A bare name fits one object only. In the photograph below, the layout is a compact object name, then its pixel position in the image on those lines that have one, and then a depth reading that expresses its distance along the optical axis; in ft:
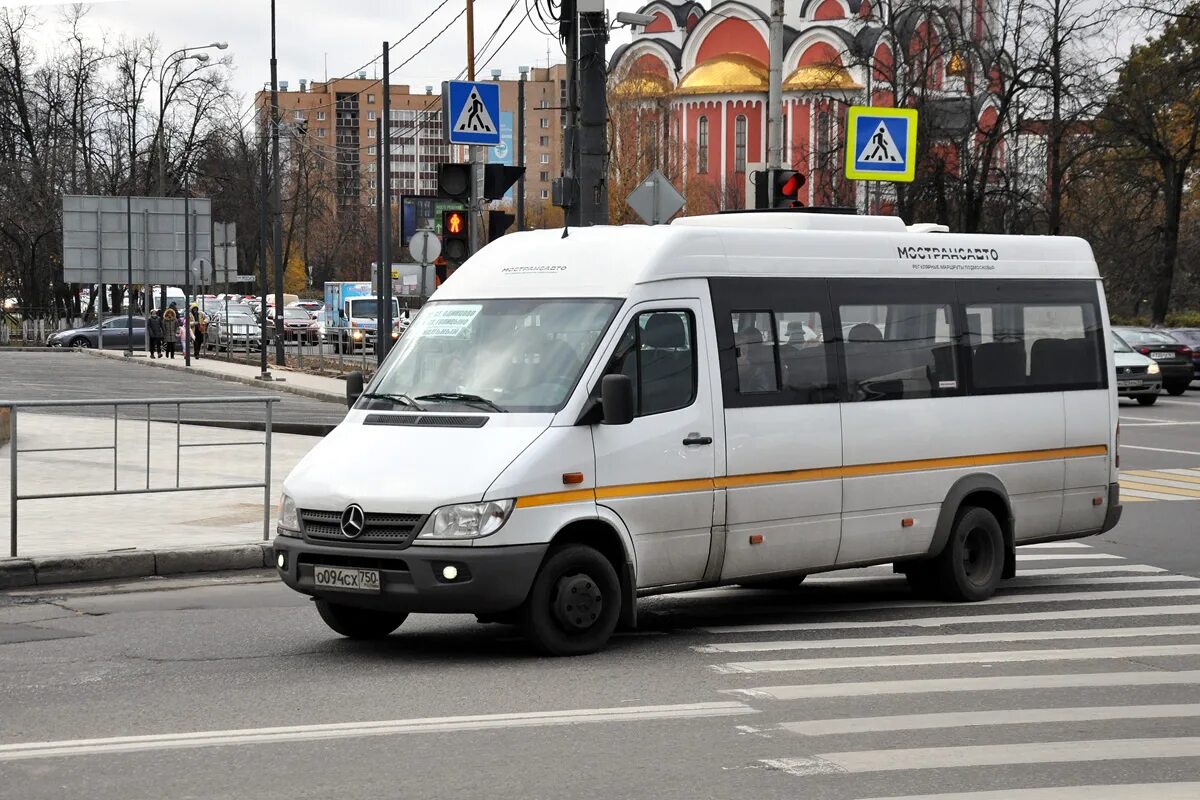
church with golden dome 279.08
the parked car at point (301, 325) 199.62
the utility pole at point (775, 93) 84.33
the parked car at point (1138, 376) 112.27
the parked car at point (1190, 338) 140.67
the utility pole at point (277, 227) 139.33
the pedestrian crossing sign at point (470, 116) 65.41
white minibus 28.09
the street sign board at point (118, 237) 194.90
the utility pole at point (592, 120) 60.13
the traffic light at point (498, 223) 59.41
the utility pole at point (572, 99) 61.72
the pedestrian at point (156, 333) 188.34
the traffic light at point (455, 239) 62.18
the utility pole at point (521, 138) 170.40
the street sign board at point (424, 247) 92.68
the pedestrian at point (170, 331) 184.85
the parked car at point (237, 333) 205.77
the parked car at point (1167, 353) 128.47
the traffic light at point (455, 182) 59.00
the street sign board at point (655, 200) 67.26
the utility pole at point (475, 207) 60.75
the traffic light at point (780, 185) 71.00
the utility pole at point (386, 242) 117.91
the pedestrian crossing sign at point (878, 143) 78.23
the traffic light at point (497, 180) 59.11
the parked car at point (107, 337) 214.90
